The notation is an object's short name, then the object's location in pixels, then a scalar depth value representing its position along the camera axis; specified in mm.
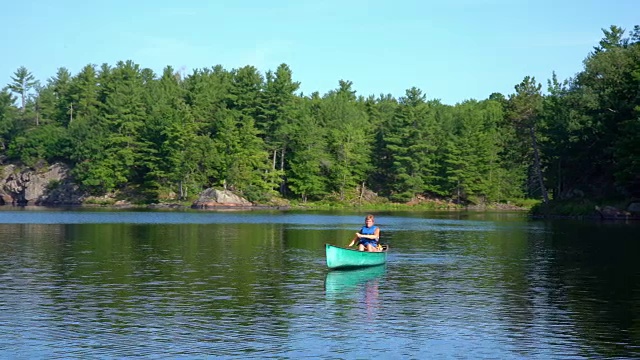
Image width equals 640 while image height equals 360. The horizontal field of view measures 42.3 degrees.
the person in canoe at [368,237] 42062
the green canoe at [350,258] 39500
